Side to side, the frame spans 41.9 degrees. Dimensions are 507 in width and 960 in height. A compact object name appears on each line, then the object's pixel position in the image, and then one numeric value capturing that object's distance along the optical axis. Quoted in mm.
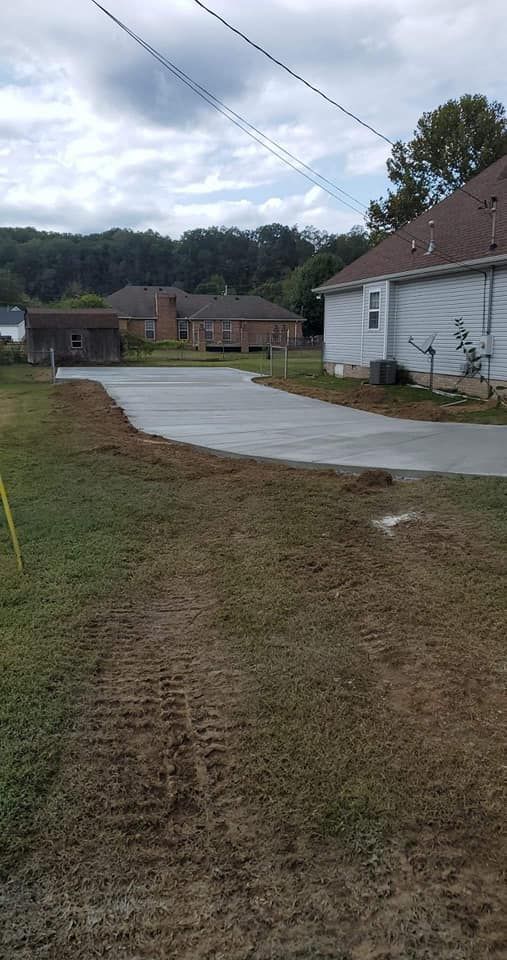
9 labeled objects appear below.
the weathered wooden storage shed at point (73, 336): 34469
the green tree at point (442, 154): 28859
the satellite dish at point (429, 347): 15555
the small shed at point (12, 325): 74812
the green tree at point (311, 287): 50562
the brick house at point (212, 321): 51688
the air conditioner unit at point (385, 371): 17094
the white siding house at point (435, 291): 13578
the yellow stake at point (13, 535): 4207
